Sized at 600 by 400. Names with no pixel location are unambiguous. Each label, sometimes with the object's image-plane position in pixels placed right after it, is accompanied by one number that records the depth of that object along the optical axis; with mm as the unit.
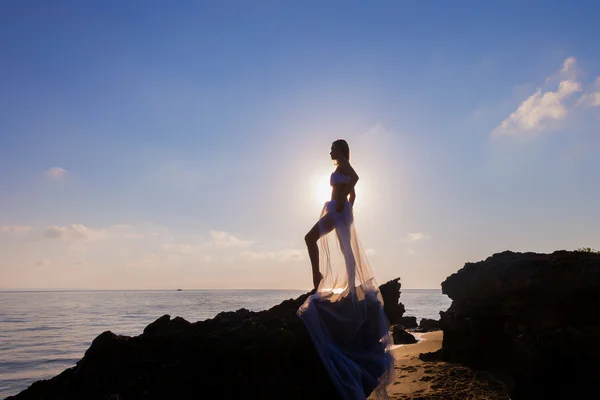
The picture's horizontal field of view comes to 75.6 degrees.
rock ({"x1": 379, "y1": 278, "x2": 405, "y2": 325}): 8500
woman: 5993
